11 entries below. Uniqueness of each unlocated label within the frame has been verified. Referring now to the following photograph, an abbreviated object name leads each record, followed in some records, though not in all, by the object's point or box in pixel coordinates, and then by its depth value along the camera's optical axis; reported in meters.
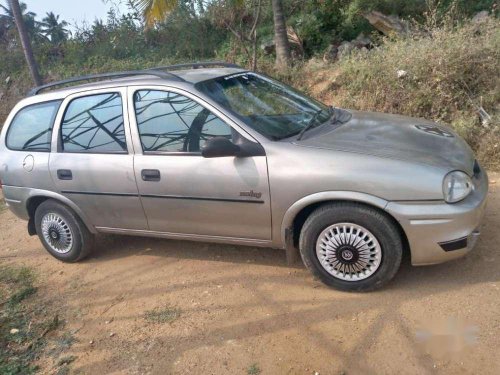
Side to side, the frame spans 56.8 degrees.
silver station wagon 3.28
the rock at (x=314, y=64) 9.80
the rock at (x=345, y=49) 9.79
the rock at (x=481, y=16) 7.67
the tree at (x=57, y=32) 15.79
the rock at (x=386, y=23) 9.63
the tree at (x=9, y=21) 16.56
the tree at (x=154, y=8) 8.27
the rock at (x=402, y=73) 7.50
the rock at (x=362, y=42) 10.30
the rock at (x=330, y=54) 10.14
